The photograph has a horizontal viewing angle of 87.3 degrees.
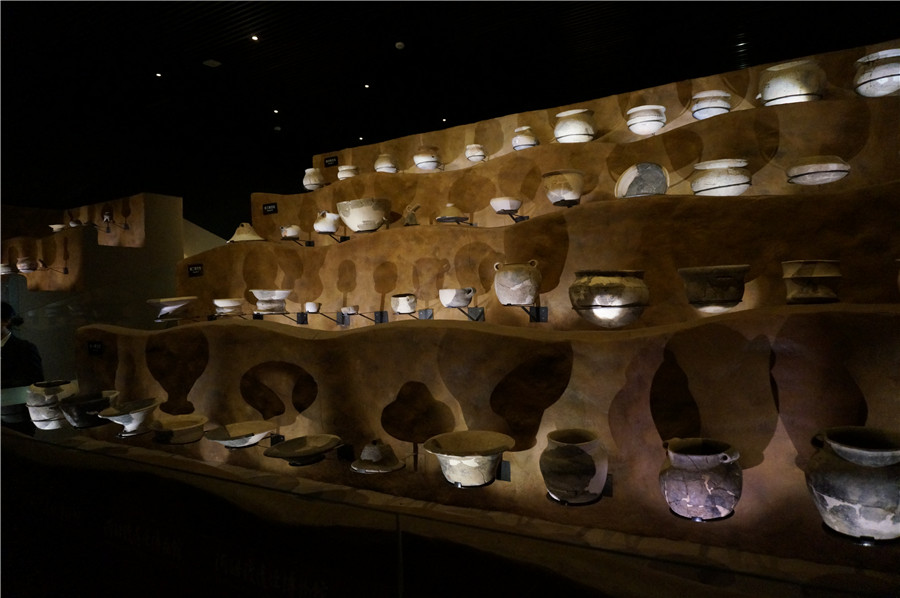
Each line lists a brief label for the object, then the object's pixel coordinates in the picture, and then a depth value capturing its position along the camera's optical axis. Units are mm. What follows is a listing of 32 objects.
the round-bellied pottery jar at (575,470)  1745
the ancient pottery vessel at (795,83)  3018
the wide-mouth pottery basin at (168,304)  3730
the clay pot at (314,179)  5875
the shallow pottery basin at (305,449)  2275
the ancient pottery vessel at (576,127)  3930
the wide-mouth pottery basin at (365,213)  3838
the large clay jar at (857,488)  1340
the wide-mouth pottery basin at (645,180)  2936
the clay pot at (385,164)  5438
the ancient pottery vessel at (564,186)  3191
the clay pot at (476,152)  4965
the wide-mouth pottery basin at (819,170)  2496
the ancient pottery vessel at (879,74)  2898
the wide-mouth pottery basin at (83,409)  2818
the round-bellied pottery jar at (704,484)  1604
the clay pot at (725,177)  2676
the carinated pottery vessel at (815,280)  2045
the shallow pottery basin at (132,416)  2703
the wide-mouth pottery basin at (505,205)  3625
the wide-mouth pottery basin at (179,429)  2625
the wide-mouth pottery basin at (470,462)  1843
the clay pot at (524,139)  4523
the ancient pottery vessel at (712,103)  3734
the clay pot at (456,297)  3061
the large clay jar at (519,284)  2631
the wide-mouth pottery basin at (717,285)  2066
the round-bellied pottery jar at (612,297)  2148
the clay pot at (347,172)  5770
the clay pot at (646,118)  3758
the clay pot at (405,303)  3361
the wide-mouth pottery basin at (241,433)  2471
